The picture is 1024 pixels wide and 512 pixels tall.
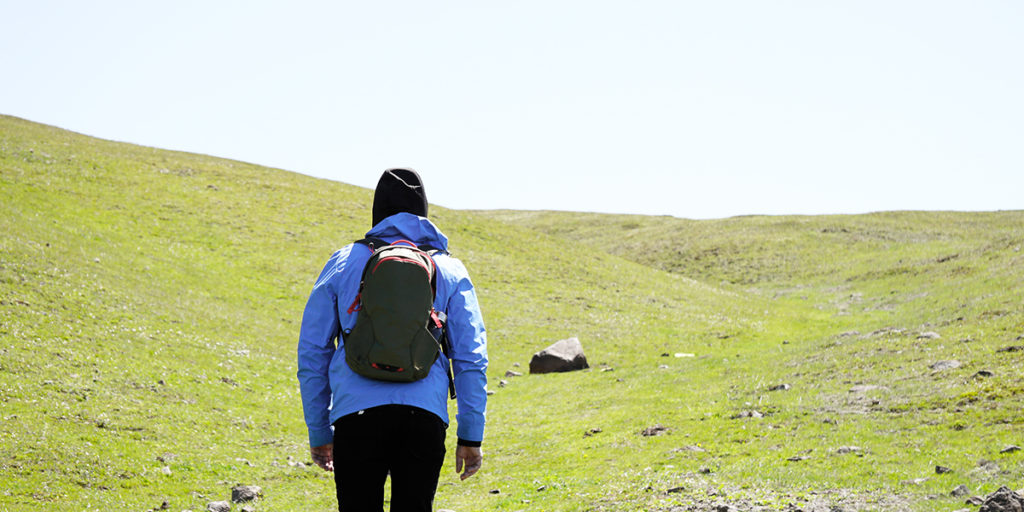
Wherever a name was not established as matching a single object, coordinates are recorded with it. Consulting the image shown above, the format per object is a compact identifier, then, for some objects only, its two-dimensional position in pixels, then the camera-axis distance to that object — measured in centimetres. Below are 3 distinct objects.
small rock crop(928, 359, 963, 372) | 2038
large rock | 3238
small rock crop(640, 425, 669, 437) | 1859
